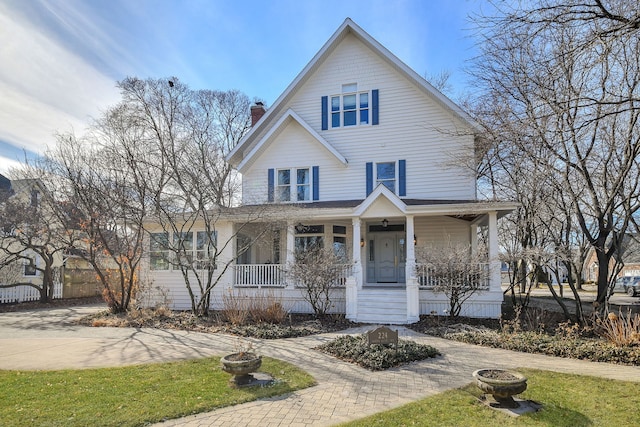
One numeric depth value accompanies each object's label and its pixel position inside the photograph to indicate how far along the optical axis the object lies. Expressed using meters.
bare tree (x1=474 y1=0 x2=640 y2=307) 8.95
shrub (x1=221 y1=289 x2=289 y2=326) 12.20
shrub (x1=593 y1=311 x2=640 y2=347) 8.42
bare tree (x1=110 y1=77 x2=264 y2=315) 13.63
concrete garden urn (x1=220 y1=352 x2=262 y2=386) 6.20
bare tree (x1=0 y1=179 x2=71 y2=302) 17.88
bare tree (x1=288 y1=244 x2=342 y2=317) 12.79
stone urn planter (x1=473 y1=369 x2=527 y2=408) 5.38
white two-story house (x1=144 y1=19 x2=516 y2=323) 14.74
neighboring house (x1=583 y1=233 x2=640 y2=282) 39.92
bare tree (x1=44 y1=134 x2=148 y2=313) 14.01
